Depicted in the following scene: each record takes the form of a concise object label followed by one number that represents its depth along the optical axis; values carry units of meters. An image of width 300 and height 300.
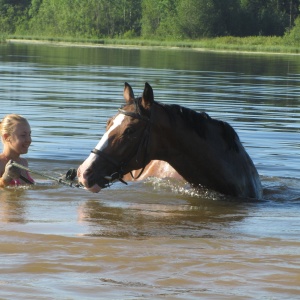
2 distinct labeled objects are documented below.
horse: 10.64
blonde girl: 12.20
